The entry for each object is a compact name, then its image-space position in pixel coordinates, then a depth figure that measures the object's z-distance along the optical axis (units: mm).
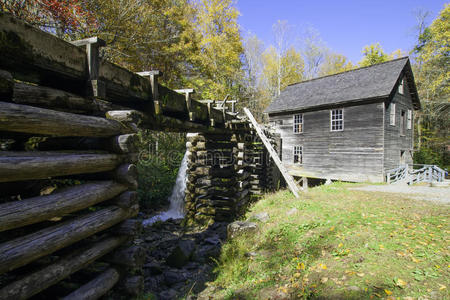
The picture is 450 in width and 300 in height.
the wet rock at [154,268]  6008
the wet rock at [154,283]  5275
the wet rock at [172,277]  5575
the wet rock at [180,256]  6395
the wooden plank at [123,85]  3344
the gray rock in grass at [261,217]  7692
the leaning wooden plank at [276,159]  9621
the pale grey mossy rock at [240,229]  6854
